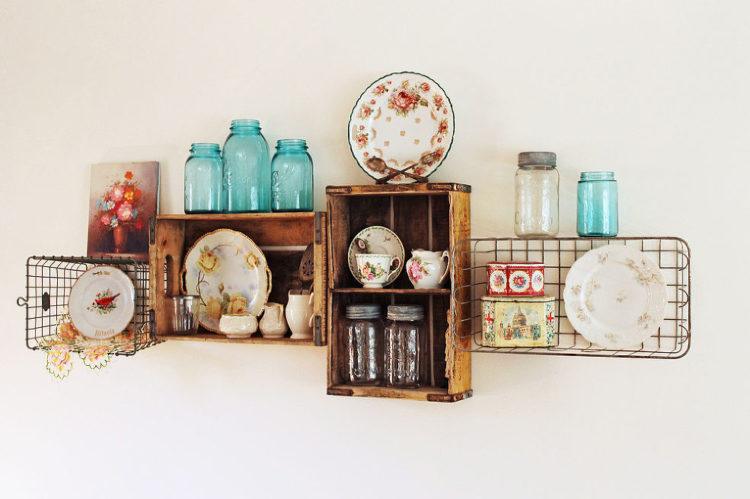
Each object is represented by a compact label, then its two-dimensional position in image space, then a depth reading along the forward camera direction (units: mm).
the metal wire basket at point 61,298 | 2312
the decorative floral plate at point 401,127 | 2117
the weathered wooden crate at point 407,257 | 2008
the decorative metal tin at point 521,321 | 1905
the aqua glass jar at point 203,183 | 2264
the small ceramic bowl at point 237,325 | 2193
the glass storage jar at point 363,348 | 2115
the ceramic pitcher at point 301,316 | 2166
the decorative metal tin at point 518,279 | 1927
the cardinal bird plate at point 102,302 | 2373
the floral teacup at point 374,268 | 2061
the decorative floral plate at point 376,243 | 2143
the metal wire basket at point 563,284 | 1936
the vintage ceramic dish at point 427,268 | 2020
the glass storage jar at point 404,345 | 2066
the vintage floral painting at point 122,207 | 2459
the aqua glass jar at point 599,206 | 1926
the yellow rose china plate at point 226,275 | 2271
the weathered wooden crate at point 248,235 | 2254
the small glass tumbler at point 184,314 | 2268
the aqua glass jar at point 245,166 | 2248
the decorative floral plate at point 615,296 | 1888
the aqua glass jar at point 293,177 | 2201
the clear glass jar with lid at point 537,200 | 1983
